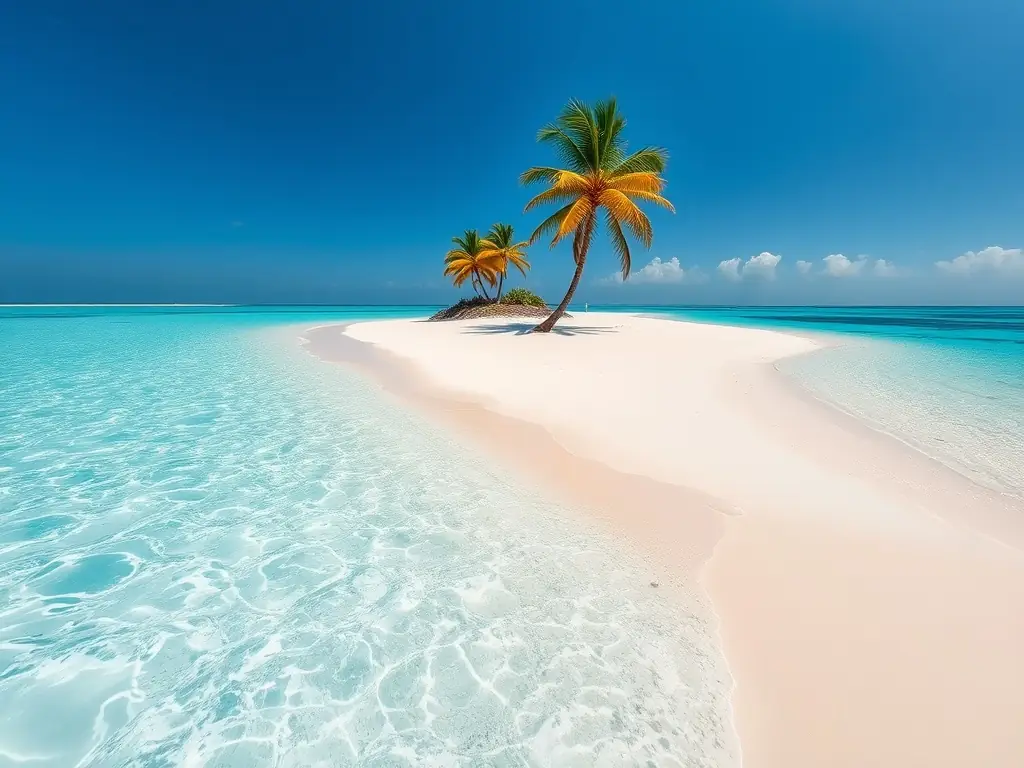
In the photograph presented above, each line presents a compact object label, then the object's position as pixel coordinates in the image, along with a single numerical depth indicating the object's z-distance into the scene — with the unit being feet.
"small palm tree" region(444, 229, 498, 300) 107.24
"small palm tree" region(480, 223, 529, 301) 102.06
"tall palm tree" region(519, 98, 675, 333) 52.42
